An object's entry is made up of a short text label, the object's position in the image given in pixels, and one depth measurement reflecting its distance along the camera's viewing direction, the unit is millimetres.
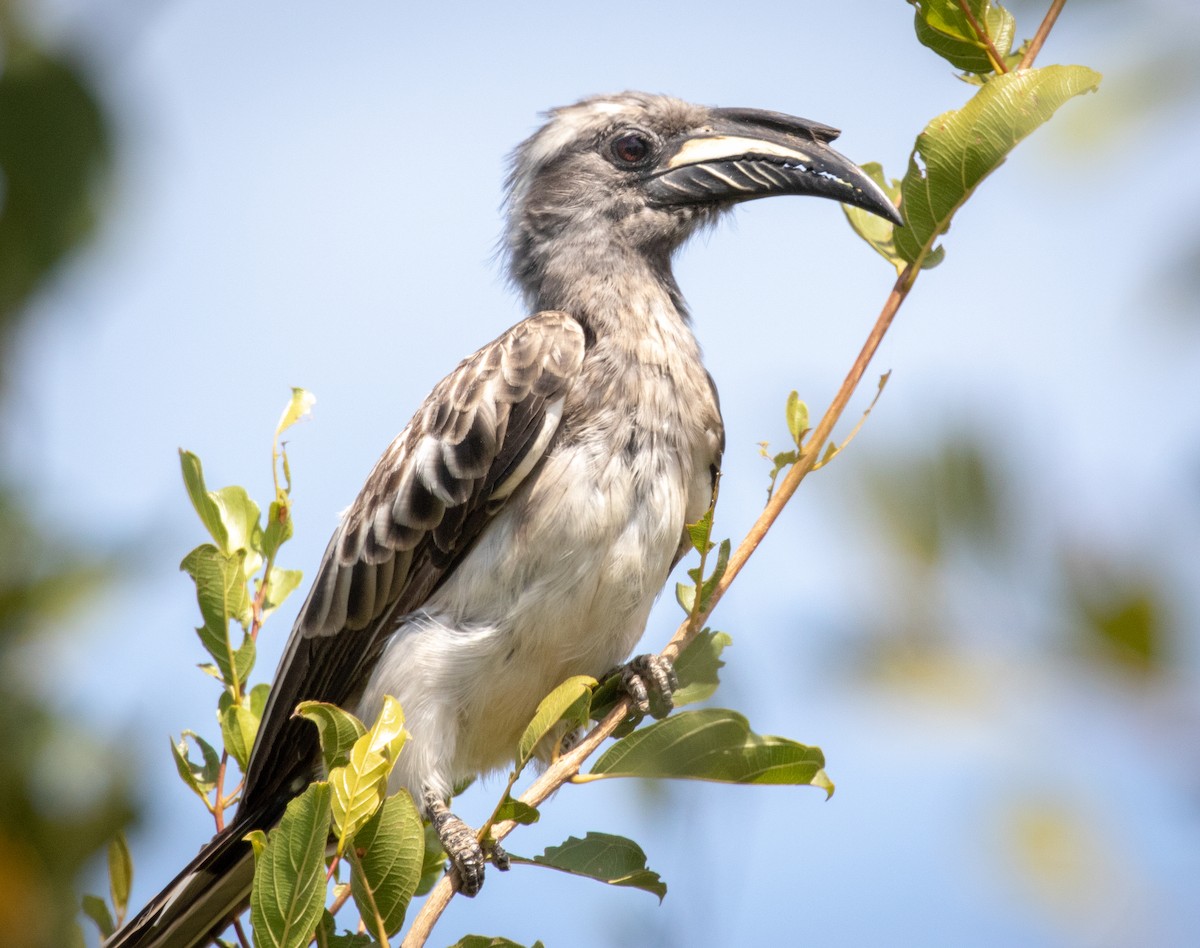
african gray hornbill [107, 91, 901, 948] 7383
